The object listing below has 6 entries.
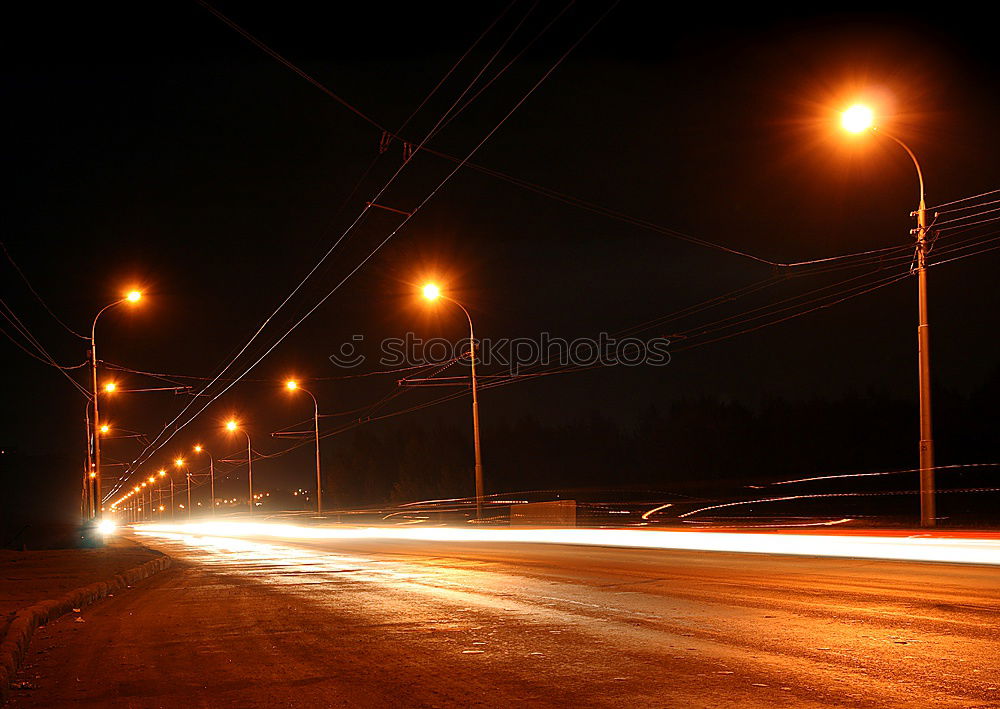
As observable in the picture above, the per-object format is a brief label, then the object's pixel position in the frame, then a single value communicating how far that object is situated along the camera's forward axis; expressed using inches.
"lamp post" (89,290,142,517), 1343.5
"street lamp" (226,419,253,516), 2896.2
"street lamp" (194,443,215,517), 3854.8
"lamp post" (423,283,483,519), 1482.5
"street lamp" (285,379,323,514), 2290.8
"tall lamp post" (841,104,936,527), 856.9
